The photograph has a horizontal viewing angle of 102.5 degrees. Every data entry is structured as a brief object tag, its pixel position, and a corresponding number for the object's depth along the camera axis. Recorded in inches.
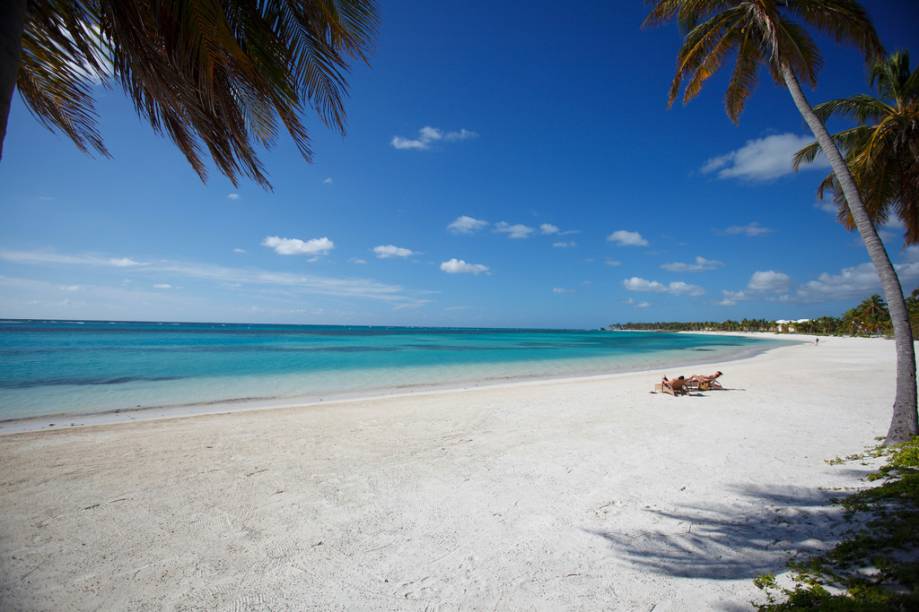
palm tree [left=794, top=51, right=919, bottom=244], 346.6
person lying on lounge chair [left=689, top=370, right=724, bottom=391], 456.1
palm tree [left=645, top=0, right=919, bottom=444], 228.5
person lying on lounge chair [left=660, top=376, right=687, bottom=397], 432.8
